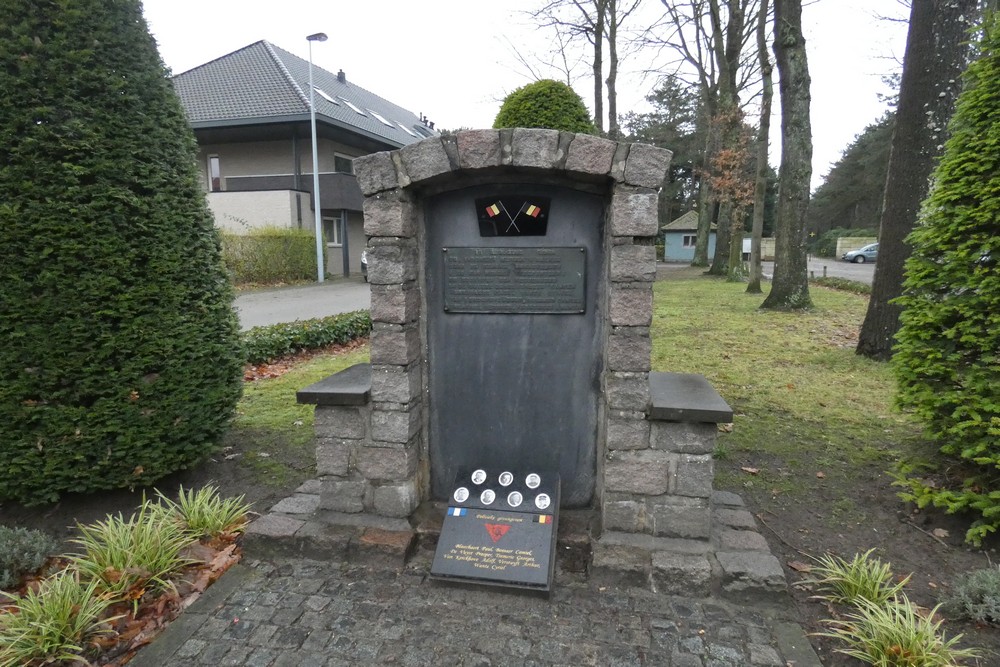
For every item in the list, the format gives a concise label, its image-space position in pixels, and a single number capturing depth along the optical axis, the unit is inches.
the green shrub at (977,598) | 101.3
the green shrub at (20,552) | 116.0
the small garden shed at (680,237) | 1573.6
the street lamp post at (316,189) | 677.3
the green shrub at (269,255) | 705.0
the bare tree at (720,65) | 727.1
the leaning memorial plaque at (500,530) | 115.0
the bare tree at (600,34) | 742.5
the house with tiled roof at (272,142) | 770.2
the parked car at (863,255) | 1353.3
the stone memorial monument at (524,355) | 116.5
